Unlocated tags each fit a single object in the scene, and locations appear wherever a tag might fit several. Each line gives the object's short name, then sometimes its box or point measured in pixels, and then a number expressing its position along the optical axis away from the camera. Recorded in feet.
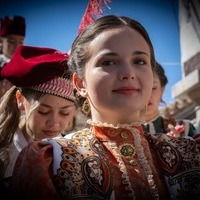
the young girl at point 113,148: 4.76
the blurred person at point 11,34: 12.84
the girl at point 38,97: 8.07
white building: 20.35
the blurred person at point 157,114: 10.22
